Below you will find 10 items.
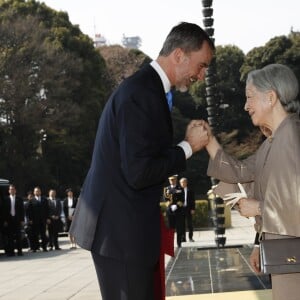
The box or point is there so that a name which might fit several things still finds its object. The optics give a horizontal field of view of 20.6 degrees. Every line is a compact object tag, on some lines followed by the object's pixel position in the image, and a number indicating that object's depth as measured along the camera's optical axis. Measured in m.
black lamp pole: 17.31
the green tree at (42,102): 43.09
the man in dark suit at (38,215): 23.11
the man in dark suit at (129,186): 3.44
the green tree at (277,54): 60.09
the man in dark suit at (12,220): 21.64
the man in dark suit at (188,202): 23.09
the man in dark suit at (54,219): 23.59
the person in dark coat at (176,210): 22.12
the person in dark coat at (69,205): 24.32
